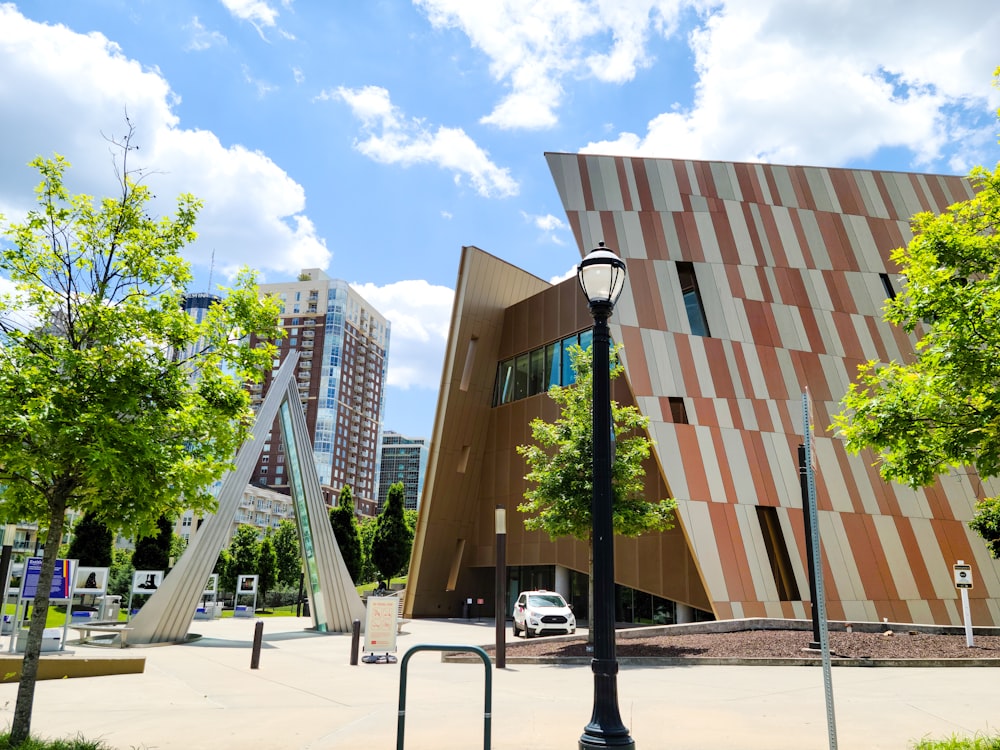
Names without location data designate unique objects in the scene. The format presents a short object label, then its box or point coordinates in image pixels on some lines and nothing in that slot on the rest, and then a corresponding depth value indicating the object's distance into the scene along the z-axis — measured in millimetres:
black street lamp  6051
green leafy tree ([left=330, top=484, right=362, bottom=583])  53281
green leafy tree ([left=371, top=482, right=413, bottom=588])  56000
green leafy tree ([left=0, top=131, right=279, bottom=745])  7602
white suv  23406
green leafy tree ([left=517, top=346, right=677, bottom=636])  18469
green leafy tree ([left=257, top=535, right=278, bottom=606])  55781
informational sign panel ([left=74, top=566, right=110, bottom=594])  24125
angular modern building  23406
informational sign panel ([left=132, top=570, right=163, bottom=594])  28156
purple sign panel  16906
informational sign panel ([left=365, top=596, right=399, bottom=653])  17312
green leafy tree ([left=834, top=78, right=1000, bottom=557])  8430
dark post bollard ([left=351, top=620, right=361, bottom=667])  16781
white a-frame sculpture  20297
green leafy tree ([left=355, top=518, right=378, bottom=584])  77094
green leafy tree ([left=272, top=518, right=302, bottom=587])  63594
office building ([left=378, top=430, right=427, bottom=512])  195875
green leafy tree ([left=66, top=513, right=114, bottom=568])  37625
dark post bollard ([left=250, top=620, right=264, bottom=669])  15258
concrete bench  19922
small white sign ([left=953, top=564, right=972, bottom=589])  17797
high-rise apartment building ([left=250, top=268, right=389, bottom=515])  132000
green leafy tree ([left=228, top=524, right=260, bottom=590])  56250
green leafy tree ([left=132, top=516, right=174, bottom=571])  42469
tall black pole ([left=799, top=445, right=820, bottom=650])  15804
